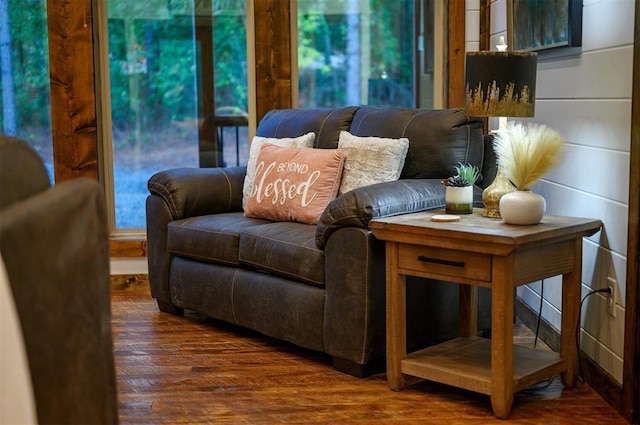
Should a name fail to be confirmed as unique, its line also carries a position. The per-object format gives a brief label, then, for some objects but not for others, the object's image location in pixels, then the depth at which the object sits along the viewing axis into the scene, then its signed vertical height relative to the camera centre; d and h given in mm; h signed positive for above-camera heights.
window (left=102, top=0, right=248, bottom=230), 4777 +43
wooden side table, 2725 -597
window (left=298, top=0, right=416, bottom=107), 4734 +207
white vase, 2857 -381
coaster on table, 2953 -427
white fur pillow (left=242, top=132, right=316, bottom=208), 3943 -237
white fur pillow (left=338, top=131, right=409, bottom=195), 3533 -279
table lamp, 2938 +22
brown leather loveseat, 3125 -611
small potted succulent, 3148 -373
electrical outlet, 2844 -671
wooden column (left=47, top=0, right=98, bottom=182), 4609 +31
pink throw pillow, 3615 -378
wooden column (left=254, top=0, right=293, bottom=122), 4691 +200
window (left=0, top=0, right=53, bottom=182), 4754 +126
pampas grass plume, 2906 -213
